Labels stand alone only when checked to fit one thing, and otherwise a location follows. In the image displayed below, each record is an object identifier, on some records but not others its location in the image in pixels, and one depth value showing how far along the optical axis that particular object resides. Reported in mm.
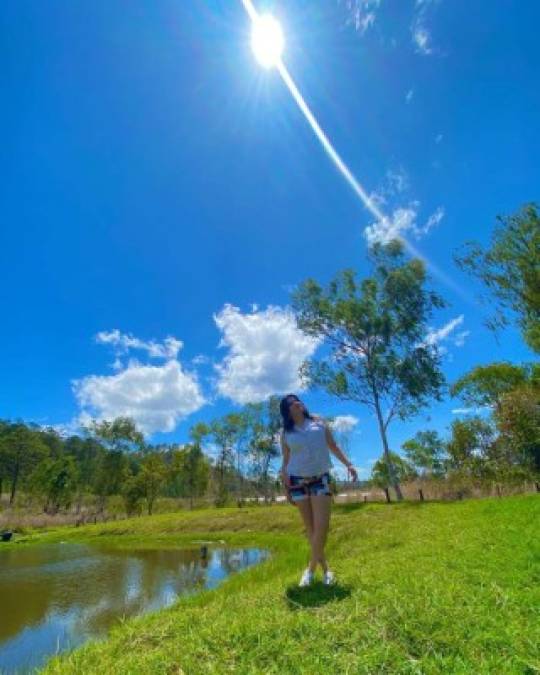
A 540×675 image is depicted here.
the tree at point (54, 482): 46281
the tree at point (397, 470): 52453
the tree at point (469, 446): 27266
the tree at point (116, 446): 43156
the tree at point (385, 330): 23703
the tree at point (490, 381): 32281
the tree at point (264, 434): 49156
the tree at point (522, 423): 22938
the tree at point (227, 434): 49656
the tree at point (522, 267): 15297
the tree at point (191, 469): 45281
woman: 4195
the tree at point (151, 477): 40062
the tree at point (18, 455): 63719
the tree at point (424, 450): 48094
